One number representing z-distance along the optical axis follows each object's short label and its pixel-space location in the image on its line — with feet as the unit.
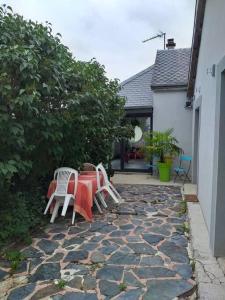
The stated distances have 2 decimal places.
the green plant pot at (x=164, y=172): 33.50
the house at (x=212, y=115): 12.60
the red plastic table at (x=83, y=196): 18.47
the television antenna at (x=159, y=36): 62.07
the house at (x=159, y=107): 37.37
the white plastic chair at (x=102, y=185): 20.89
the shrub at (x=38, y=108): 14.08
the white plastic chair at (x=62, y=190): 18.17
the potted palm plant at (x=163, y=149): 33.58
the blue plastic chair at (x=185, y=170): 33.63
